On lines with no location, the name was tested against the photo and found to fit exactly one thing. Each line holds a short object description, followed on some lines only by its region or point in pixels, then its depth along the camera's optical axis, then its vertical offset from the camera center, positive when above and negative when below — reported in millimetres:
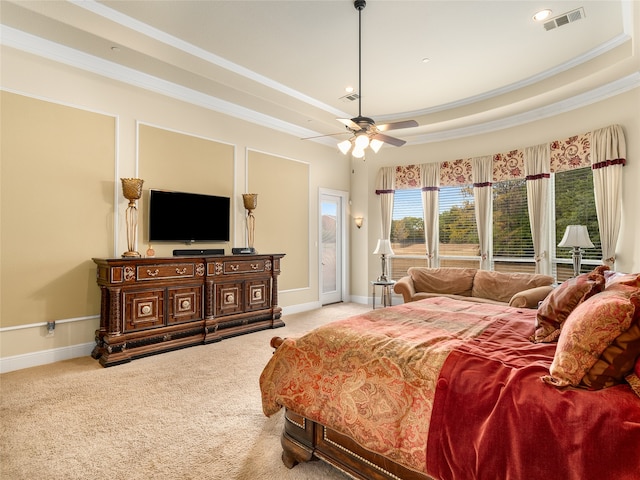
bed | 1188 -694
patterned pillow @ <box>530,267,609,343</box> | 1939 -379
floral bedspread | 1519 -707
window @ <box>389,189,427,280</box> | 6645 +158
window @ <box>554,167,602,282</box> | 4707 +408
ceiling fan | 3371 +1124
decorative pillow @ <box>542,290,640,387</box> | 1321 -389
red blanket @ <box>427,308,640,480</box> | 1141 -682
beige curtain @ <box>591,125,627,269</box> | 4332 +740
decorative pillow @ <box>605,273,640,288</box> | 1613 -203
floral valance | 4782 +1247
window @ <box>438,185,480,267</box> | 6051 +218
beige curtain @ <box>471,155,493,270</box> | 5805 +561
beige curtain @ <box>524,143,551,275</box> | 5168 +526
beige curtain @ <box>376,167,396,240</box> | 6824 +918
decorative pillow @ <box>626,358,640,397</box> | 1247 -521
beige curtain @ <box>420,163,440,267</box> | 6348 +598
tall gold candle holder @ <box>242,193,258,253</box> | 5211 +460
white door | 6809 -101
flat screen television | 4345 +332
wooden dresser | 3613 -744
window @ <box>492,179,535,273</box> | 5453 +194
